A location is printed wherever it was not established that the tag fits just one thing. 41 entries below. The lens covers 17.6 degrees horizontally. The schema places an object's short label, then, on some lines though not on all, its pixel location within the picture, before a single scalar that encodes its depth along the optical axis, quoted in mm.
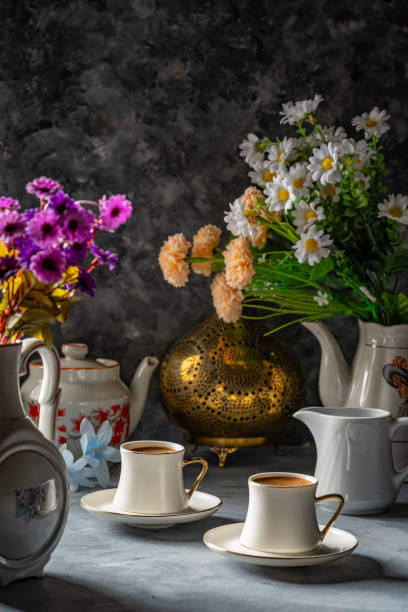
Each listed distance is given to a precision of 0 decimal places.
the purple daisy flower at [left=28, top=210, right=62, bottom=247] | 948
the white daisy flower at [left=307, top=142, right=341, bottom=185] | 1237
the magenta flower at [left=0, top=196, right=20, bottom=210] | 997
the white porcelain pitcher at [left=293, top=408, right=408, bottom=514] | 1175
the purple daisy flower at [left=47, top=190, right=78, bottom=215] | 958
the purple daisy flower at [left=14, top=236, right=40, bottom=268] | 960
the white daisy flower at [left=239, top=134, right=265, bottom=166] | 1342
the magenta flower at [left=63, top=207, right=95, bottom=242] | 953
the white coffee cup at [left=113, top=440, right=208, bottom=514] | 1105
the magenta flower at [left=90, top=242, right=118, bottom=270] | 1010
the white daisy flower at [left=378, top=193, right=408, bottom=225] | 1278
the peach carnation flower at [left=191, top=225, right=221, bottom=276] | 1359
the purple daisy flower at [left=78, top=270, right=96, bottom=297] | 987
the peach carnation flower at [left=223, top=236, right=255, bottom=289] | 1293
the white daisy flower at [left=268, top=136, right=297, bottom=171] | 1292
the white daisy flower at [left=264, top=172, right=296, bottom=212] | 1261
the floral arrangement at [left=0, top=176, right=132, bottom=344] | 951
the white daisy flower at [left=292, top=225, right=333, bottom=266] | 1242
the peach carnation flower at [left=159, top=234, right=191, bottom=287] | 1351
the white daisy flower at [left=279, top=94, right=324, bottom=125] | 1301
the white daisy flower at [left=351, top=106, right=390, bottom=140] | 1322
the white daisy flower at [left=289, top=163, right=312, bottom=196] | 1255
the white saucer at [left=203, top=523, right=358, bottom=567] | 1007
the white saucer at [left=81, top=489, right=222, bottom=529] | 1094
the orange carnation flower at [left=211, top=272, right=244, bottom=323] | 1333
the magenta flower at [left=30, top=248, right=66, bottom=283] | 946
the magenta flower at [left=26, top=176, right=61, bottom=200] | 970
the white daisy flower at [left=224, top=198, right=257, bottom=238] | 1293
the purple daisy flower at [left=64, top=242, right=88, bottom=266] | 970
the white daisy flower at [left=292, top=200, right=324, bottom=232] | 1249
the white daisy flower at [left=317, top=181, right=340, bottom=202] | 1270
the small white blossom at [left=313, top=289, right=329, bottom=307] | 1308
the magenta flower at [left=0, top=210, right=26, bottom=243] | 953
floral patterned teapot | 1312
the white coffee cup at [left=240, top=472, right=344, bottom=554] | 1027
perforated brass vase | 1347
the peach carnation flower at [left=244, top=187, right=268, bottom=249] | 1311
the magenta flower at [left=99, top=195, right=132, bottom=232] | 991
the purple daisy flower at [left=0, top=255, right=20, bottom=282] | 962
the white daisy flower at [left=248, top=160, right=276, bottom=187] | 1331
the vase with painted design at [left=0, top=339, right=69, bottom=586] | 972
